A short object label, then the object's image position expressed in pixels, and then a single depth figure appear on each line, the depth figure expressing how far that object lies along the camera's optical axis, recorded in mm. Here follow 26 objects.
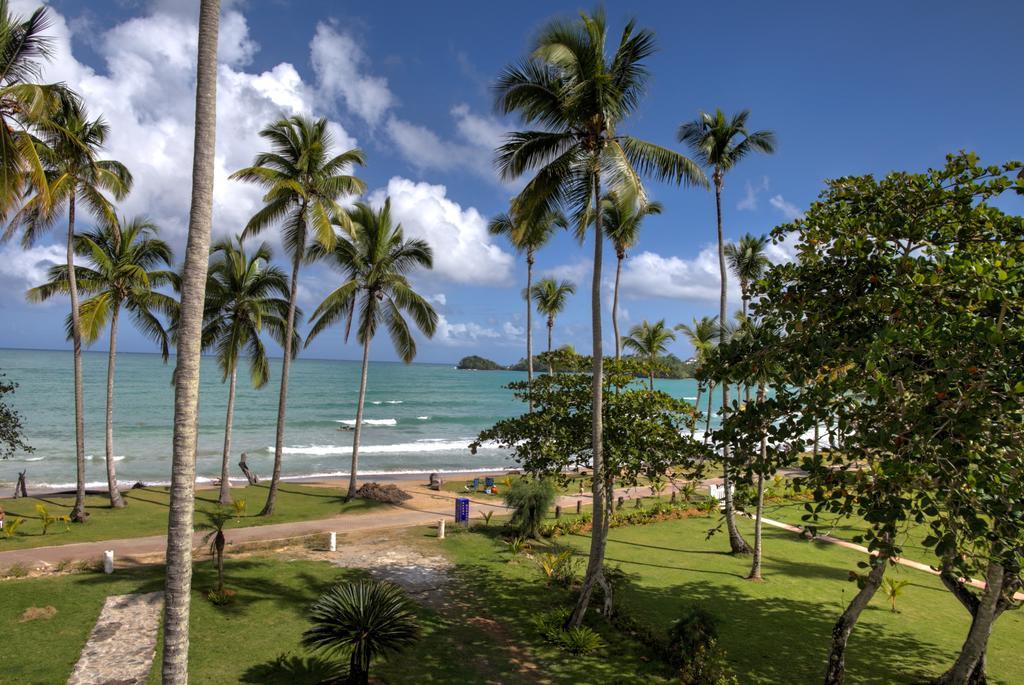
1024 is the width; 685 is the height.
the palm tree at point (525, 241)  23781
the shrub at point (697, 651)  8695
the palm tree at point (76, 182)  14680
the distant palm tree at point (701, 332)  34531
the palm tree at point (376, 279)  21547
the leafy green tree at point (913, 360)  5410
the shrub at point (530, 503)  17266
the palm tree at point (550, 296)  31922
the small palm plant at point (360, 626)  8047
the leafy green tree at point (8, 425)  19203
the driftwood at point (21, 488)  23688
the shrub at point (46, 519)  16261
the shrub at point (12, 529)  15278
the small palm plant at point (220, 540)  11321
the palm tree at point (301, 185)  18000
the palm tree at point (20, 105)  9967
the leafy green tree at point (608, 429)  11438
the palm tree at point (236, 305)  20812
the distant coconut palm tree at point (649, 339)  35456
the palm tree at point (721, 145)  15969
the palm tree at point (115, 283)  18453
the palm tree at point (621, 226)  22150
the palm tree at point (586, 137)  10492
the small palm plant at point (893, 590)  12078
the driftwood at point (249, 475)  26369
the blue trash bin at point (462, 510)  18922
